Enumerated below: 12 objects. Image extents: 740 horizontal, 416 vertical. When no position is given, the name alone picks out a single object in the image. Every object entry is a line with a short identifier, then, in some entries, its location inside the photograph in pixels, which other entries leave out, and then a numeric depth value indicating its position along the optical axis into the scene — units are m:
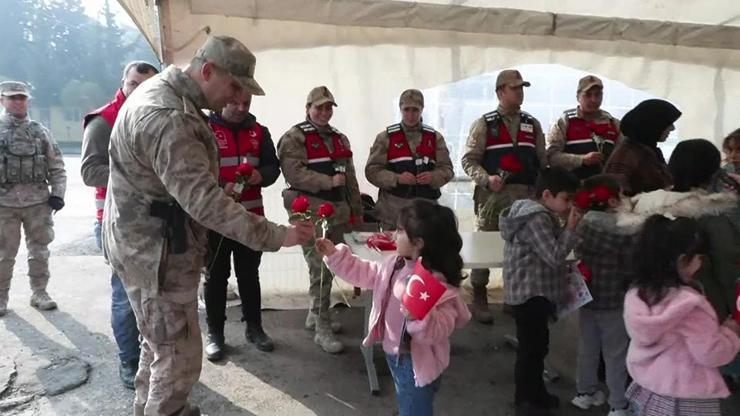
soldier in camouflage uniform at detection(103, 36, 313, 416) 2.12
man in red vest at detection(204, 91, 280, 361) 3.91
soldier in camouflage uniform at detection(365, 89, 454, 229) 4.48
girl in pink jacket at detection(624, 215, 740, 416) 2.12
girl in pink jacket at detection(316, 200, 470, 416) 2.30
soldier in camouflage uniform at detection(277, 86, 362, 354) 4.11
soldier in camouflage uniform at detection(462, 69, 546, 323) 4.65
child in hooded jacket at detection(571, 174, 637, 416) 2.99
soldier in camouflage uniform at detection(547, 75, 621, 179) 4.71
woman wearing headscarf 3.46
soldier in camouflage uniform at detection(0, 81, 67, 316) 4.57
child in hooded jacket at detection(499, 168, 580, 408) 2.88
